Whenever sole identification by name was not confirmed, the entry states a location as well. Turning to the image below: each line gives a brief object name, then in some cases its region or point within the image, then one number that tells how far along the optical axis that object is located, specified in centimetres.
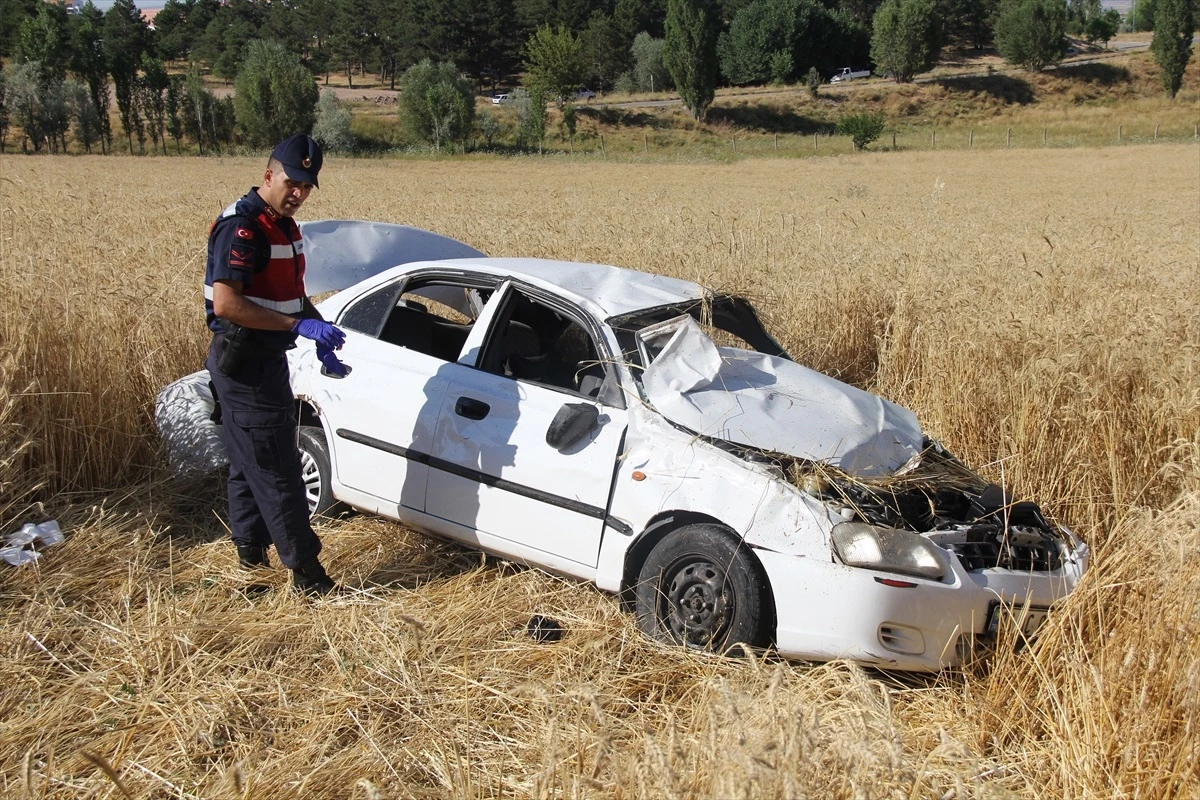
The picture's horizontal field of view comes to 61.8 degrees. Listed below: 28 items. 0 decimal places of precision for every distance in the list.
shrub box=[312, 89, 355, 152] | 6038
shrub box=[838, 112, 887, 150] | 5659
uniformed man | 414
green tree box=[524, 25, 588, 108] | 7706
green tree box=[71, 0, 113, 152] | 7200
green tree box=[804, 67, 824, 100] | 8075
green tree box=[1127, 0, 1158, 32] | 14088
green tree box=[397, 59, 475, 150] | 6288
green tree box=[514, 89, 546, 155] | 6438
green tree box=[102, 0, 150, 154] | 6768
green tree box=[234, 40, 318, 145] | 6381
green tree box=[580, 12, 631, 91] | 9806
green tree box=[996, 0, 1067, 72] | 8494
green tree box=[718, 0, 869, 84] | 8969
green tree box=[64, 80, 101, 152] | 6241
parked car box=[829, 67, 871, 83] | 9162
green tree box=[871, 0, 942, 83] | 8525
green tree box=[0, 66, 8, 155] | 6025
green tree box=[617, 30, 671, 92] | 9006
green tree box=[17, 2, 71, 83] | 7406
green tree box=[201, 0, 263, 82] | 9588
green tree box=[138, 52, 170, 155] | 6681
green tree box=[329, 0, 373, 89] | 10506
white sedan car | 364
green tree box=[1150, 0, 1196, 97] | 7350
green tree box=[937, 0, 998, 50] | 10681
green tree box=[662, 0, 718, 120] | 7325
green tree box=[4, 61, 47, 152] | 6000
